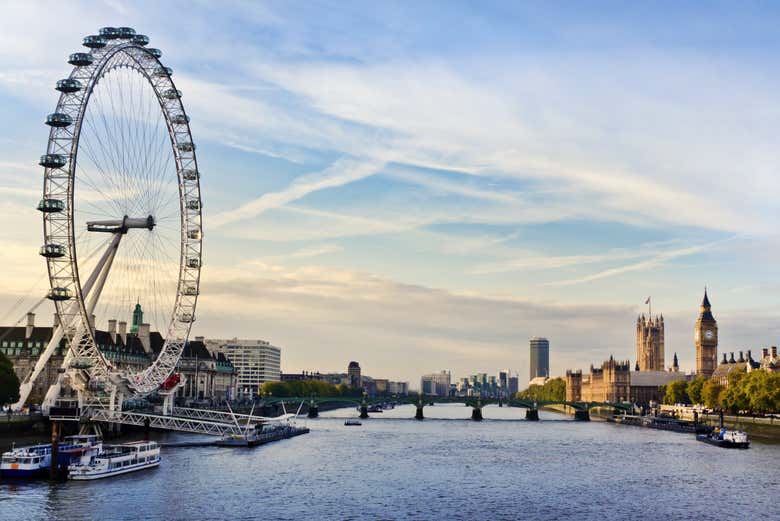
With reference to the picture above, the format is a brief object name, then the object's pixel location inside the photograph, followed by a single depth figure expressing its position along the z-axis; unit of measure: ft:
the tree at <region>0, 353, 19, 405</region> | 329.31
